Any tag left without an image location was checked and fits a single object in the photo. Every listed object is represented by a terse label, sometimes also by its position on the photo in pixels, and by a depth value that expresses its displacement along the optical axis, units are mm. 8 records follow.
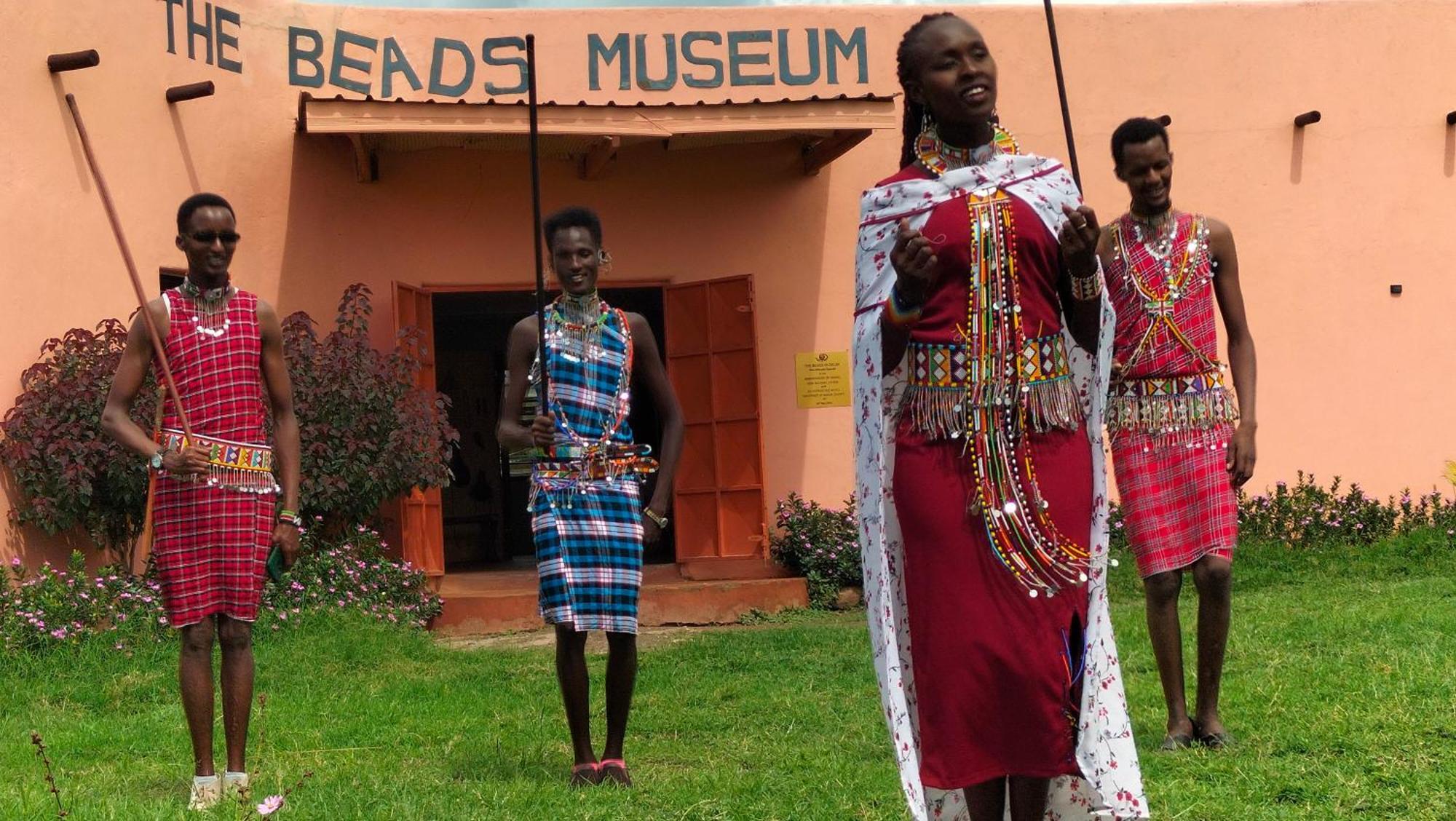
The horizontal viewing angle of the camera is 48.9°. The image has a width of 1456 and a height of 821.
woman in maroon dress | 3270
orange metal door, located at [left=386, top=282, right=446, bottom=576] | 10922
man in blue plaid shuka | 5137
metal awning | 10406
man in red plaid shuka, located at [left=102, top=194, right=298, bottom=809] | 4871
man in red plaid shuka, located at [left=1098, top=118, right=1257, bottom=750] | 5094
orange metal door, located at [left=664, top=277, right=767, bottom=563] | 11484
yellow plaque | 11883
